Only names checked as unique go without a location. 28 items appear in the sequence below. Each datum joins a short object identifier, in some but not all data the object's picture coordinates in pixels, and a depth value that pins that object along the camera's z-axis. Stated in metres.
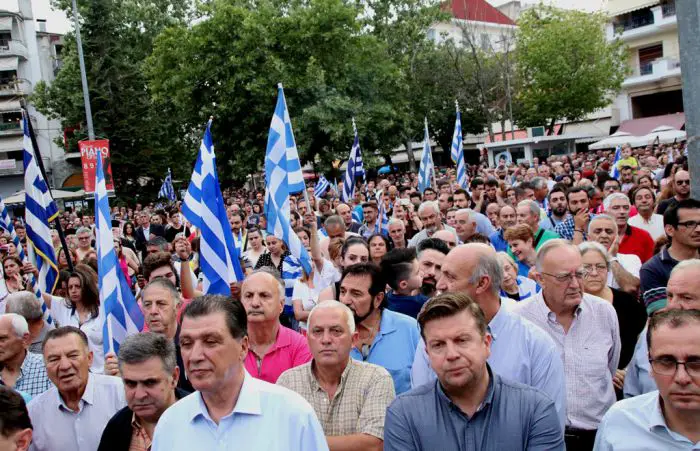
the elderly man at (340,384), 3.65
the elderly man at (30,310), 5.84
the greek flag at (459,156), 14.10
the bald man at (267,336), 4.58
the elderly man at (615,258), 5.62
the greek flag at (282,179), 7.52
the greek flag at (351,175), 14.67
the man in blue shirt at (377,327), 4.38
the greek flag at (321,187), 18.36
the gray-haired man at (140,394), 3.71
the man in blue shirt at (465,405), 2.96
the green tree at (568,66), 40.62
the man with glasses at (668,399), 2.64
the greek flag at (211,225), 6.74
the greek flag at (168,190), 24.45
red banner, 15.32
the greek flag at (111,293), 5.90
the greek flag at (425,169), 15.12
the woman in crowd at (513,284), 5.52
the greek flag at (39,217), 7.70
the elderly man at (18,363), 4.98
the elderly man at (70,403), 4.16
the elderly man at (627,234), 7.21
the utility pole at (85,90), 23.77
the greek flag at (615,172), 14.44
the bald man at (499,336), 3.57
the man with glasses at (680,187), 8.48
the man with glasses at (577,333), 3.98
